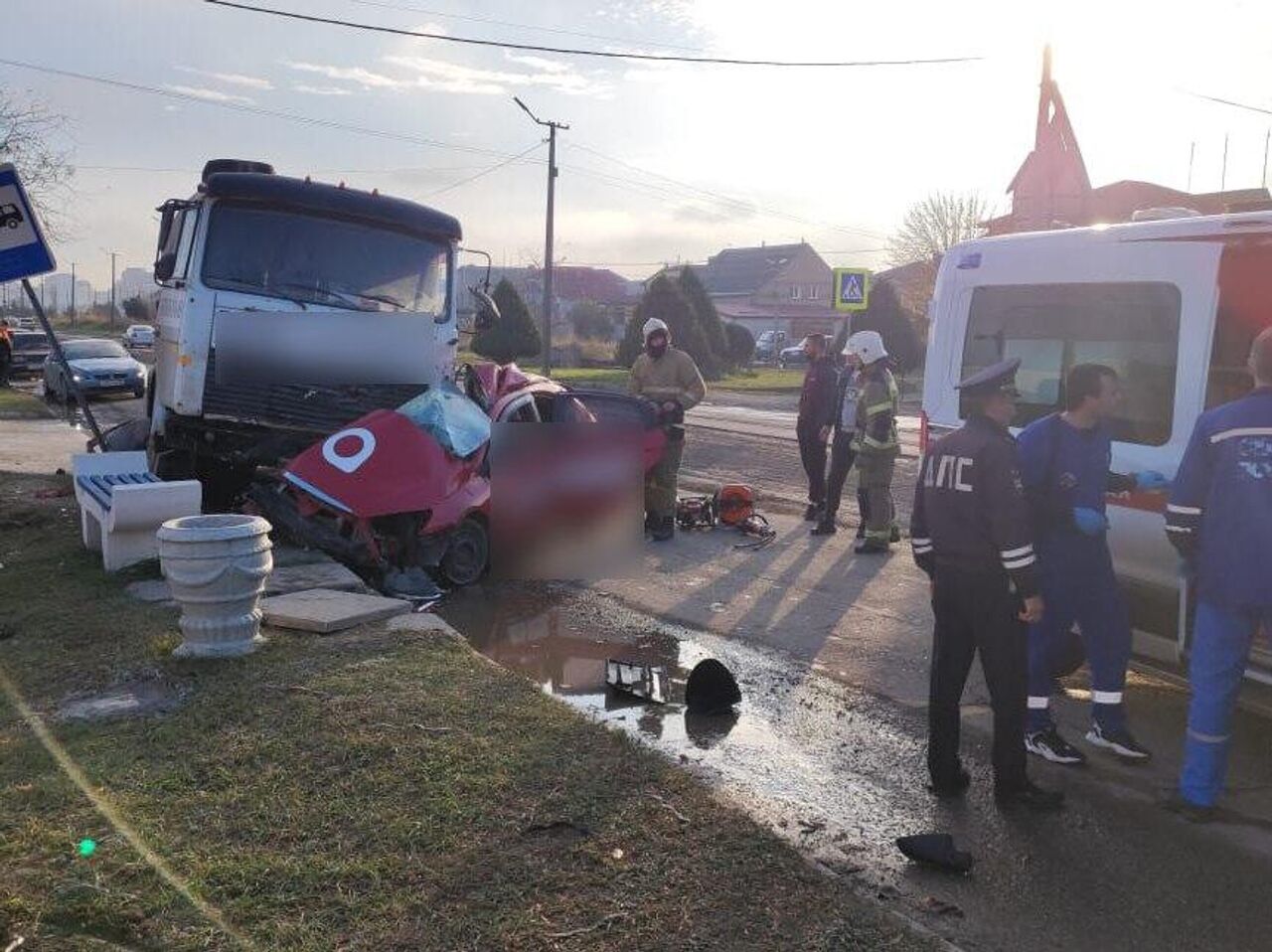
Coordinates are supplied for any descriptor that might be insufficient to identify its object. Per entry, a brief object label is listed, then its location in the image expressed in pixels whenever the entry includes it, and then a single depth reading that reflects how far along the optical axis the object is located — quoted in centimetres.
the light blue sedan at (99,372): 2330
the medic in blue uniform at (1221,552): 396
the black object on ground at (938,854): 361
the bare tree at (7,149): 2678
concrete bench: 694
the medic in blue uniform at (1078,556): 459
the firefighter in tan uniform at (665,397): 939
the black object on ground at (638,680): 547
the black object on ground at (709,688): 523
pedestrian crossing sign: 1850
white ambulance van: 491
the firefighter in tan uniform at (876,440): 884
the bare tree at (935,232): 4678
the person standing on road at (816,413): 1025
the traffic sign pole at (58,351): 941
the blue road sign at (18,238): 869
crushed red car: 711
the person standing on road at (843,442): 947
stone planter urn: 513
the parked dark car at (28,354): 3117
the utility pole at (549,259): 3456
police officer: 409
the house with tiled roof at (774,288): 7281
